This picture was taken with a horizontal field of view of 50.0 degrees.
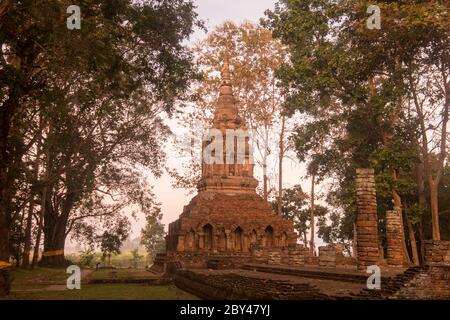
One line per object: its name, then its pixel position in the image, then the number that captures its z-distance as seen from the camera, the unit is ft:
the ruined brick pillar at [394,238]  59.11
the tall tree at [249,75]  105.91
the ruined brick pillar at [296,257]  71.67
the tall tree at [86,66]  43.27
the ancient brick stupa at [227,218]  84.07
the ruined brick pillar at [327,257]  64.18
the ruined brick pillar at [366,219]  53.47
